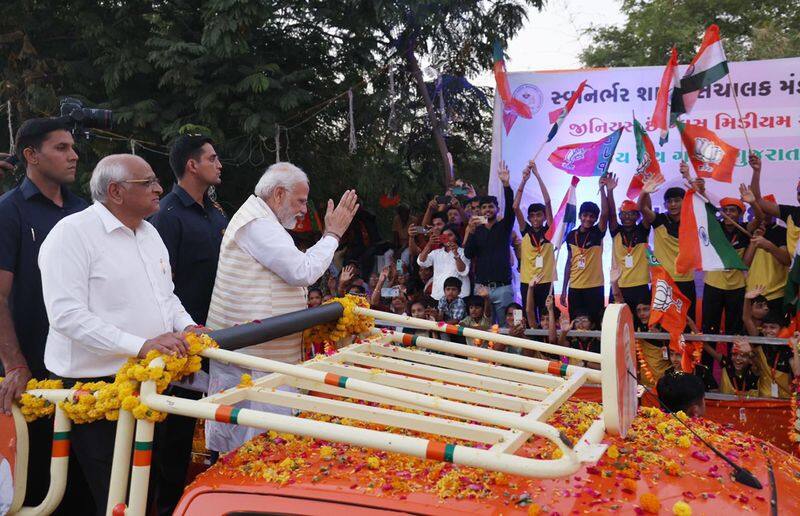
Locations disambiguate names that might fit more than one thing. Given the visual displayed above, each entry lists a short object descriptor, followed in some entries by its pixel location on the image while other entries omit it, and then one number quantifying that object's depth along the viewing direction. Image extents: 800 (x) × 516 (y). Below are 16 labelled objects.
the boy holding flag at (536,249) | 7.46
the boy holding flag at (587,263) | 7.24
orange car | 1.90
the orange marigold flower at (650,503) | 1.89
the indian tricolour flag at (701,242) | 6.36
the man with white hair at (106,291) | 2.50
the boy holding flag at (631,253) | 6.88
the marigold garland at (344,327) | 3.24
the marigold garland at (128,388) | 2.13
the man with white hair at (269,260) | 3.28
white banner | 7.51
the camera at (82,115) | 4.00
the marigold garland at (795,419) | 4.25
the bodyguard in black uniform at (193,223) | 3.80
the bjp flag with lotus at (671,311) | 5.54
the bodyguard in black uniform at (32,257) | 2.86
